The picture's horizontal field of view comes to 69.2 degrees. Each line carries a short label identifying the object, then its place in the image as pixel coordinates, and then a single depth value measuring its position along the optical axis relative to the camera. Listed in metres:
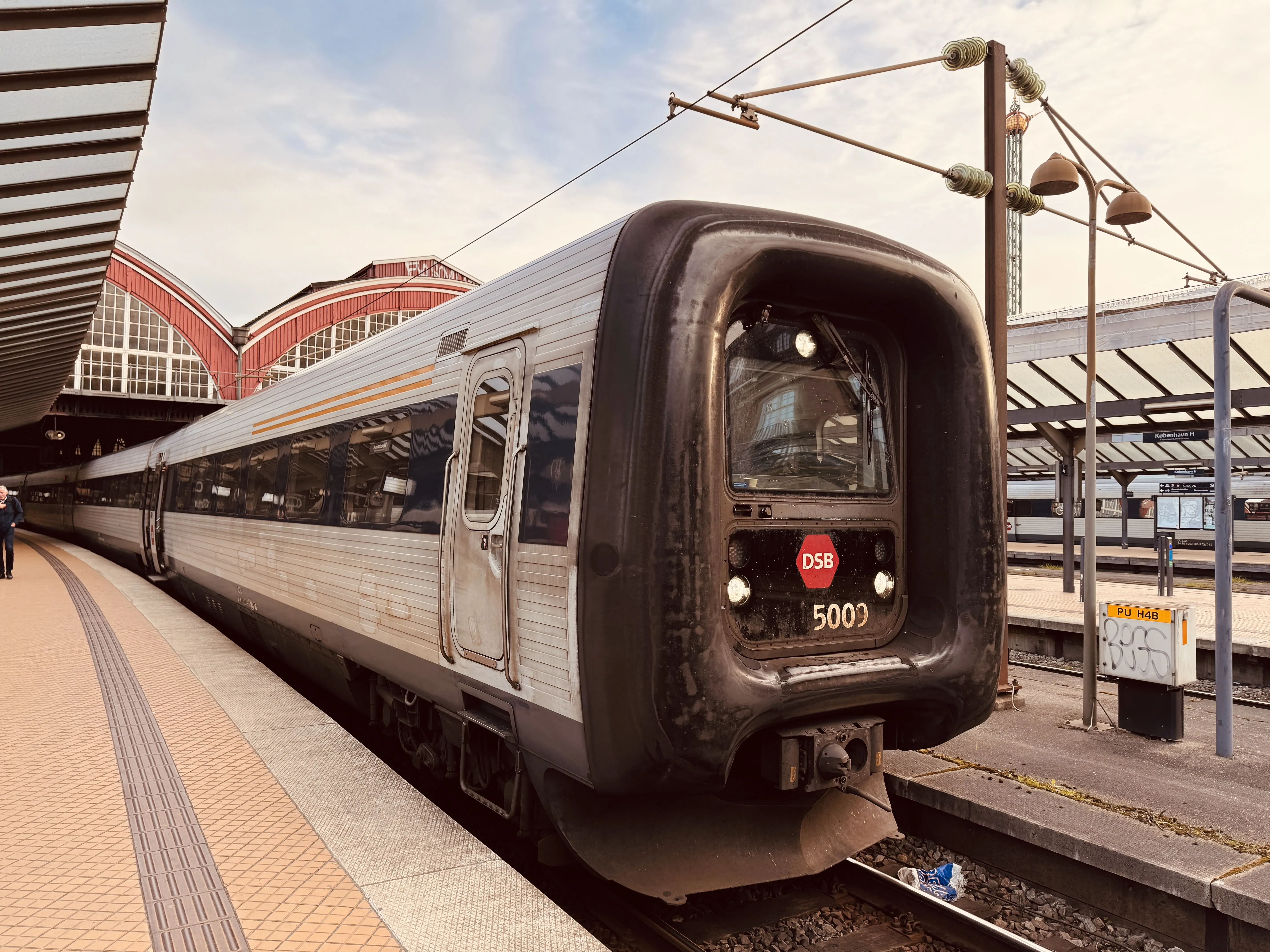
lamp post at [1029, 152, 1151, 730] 6.79
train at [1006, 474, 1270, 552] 23.94
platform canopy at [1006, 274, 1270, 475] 13.70
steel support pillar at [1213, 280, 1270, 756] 6.00
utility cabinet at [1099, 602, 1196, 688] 6.30
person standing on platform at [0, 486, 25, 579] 15.00
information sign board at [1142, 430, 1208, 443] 14.13
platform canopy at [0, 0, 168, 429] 5.71
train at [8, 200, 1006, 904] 3.36
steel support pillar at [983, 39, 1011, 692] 7.55
